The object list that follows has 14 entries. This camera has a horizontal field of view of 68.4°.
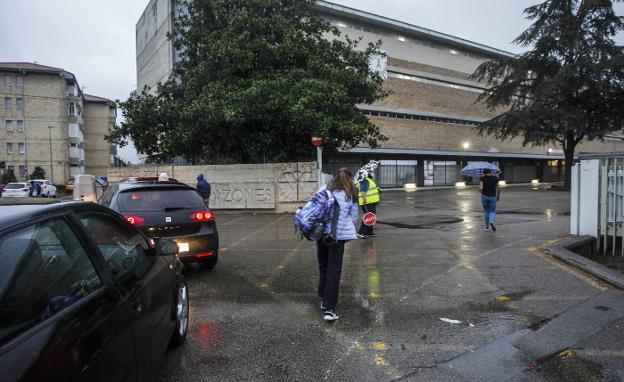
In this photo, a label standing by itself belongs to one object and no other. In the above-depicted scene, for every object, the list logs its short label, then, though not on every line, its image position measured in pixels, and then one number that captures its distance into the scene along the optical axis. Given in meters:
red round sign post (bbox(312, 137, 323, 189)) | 15.05
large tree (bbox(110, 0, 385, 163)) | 15.74
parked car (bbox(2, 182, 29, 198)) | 30.53
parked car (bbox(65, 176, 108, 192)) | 44.91
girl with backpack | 4.93
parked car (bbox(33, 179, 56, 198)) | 33.38
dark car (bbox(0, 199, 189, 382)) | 1.83
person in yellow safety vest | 10.55
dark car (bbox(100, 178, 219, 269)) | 6.80
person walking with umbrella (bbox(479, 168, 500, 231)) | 11.41
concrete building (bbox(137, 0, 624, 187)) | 36.59
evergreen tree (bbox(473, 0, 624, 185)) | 28.31
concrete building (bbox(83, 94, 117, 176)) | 72.81
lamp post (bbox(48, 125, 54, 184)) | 57.43
